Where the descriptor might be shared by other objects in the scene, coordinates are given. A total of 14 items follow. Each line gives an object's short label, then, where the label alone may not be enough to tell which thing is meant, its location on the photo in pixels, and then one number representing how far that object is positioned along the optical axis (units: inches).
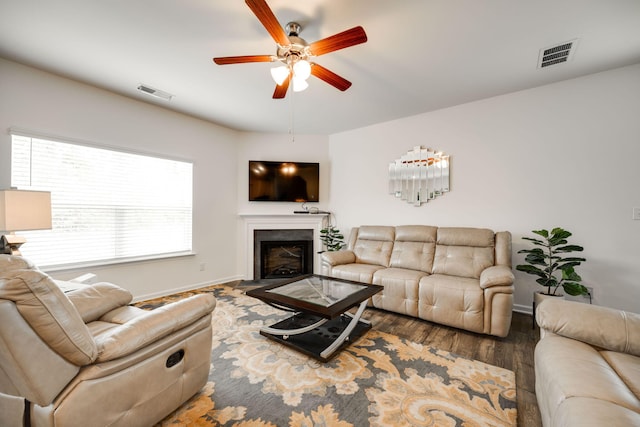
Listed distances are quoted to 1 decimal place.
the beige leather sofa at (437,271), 96.5
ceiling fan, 64.7
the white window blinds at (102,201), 106.8
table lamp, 76.2
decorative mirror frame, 146.2
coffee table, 79.9
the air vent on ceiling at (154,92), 120.4
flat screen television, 180.2
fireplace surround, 179.8
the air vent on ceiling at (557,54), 90.5
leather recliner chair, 36.9
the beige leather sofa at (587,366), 36.2
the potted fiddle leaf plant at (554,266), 98.7
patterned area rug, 58.2
